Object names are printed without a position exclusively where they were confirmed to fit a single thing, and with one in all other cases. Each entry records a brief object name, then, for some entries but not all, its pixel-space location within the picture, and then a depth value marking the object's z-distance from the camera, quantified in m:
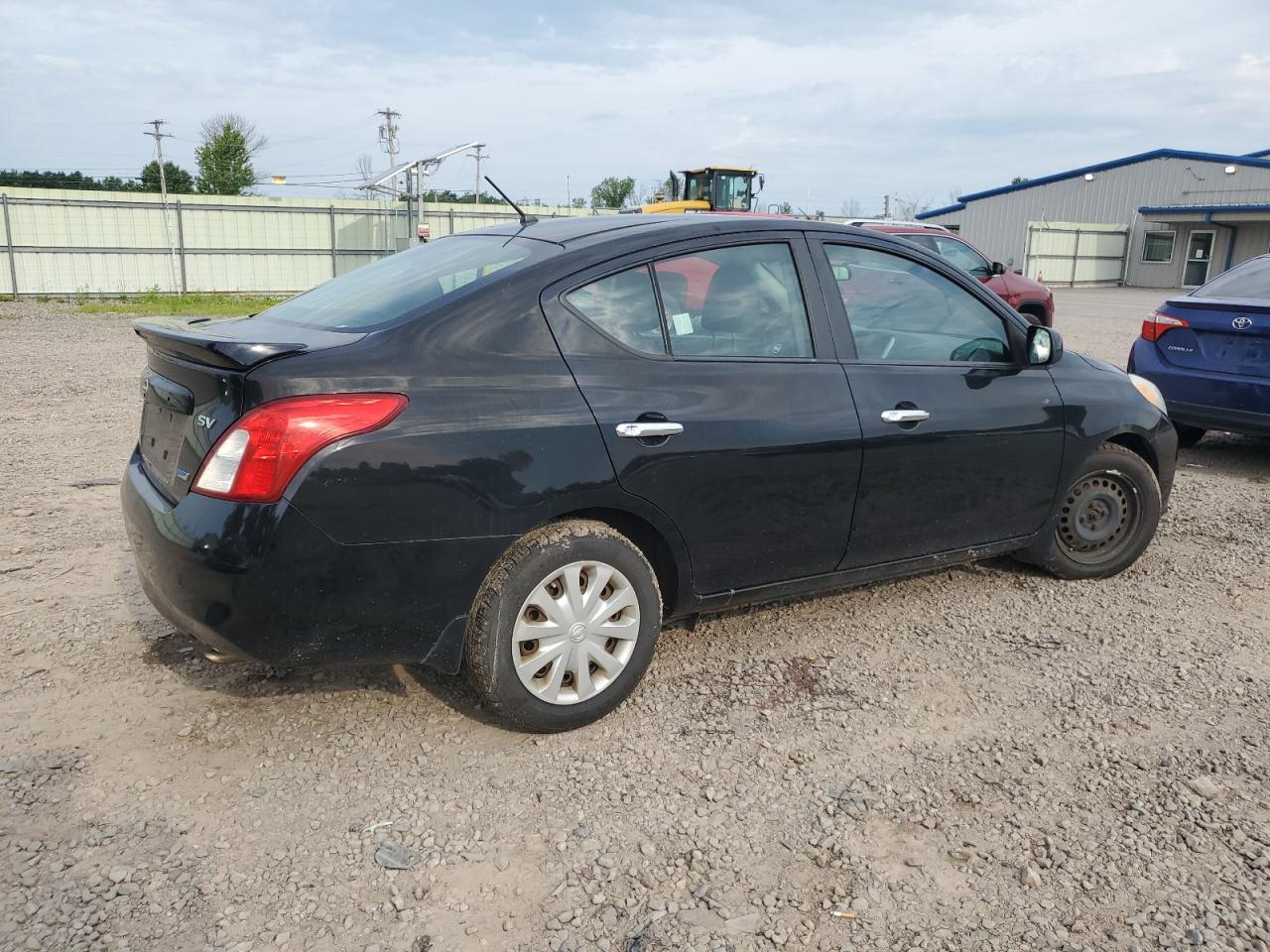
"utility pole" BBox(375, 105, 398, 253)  52.78
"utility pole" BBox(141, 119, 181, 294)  26.36
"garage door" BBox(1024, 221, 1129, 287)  37.62
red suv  13.70
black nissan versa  2.84
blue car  6.66
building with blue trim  37.88
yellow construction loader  23.94
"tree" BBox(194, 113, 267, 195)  55.44
